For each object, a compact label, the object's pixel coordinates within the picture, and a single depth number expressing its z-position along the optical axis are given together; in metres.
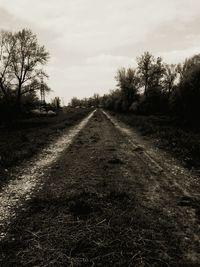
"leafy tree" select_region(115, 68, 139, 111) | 59.97
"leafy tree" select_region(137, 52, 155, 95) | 53.44
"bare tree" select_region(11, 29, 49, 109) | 35.94
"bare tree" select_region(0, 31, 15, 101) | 35.28
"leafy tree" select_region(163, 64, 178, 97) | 73.11
